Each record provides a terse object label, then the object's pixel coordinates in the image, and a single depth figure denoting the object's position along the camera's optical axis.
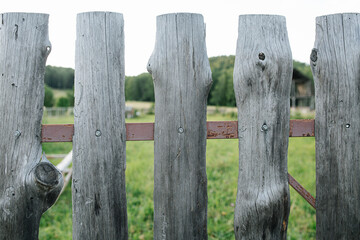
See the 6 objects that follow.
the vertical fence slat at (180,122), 1.90
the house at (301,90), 23.15
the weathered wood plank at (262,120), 1.94
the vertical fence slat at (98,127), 1.92
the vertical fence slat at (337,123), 2.08
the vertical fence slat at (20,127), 1.95
